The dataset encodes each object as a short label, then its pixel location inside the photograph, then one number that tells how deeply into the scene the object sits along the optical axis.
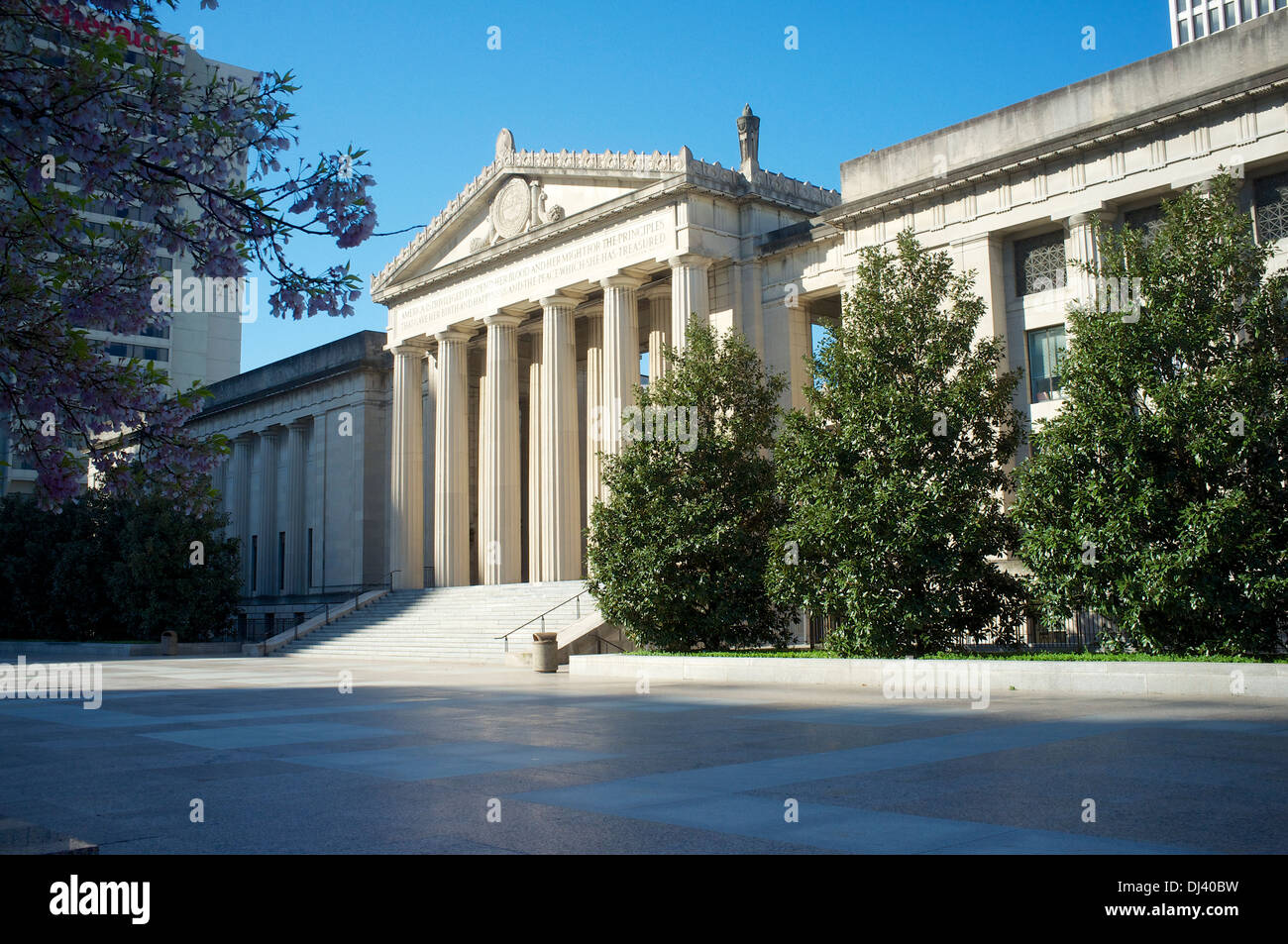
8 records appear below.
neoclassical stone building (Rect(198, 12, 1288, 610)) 27.84
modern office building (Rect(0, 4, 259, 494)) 98.38
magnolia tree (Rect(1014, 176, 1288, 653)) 18.33
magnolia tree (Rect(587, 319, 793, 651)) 26.47
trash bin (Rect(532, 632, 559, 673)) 27.92
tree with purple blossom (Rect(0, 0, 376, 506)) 7.49
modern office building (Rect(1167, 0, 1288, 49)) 106.19
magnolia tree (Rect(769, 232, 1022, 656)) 22.12
